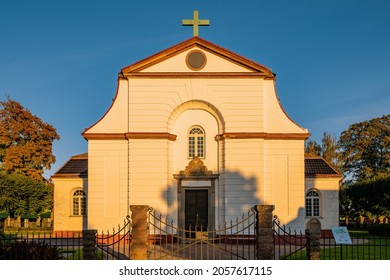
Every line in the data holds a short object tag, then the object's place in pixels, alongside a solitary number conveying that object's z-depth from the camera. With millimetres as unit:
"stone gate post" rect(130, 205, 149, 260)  14992
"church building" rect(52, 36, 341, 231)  23422
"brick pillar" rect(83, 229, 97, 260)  14961
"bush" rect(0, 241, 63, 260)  13597
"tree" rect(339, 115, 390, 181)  55125
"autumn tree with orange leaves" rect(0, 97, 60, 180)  45000
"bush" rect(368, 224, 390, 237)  32291
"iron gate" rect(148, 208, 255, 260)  18062
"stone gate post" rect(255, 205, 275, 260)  15000
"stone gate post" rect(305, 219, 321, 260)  14672
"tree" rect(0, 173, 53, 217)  39969
